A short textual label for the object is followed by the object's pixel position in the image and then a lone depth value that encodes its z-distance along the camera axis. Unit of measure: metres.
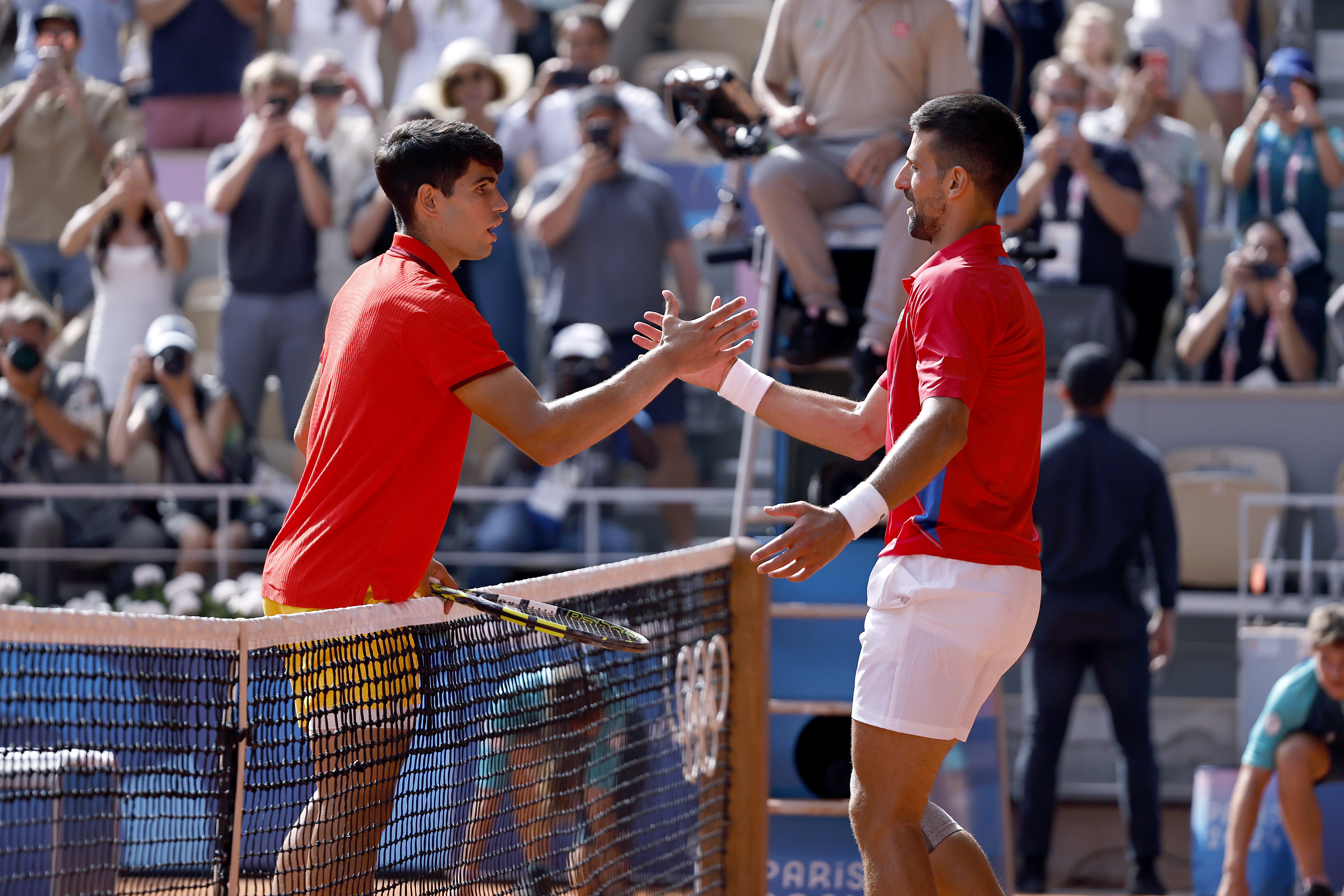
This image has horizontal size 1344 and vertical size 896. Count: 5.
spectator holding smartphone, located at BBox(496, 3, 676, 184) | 19.00
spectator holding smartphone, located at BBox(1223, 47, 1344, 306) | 18.98
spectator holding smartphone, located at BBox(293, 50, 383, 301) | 18.92
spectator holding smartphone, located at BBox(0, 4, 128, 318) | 20.09
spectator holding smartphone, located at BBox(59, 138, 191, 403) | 18.30
